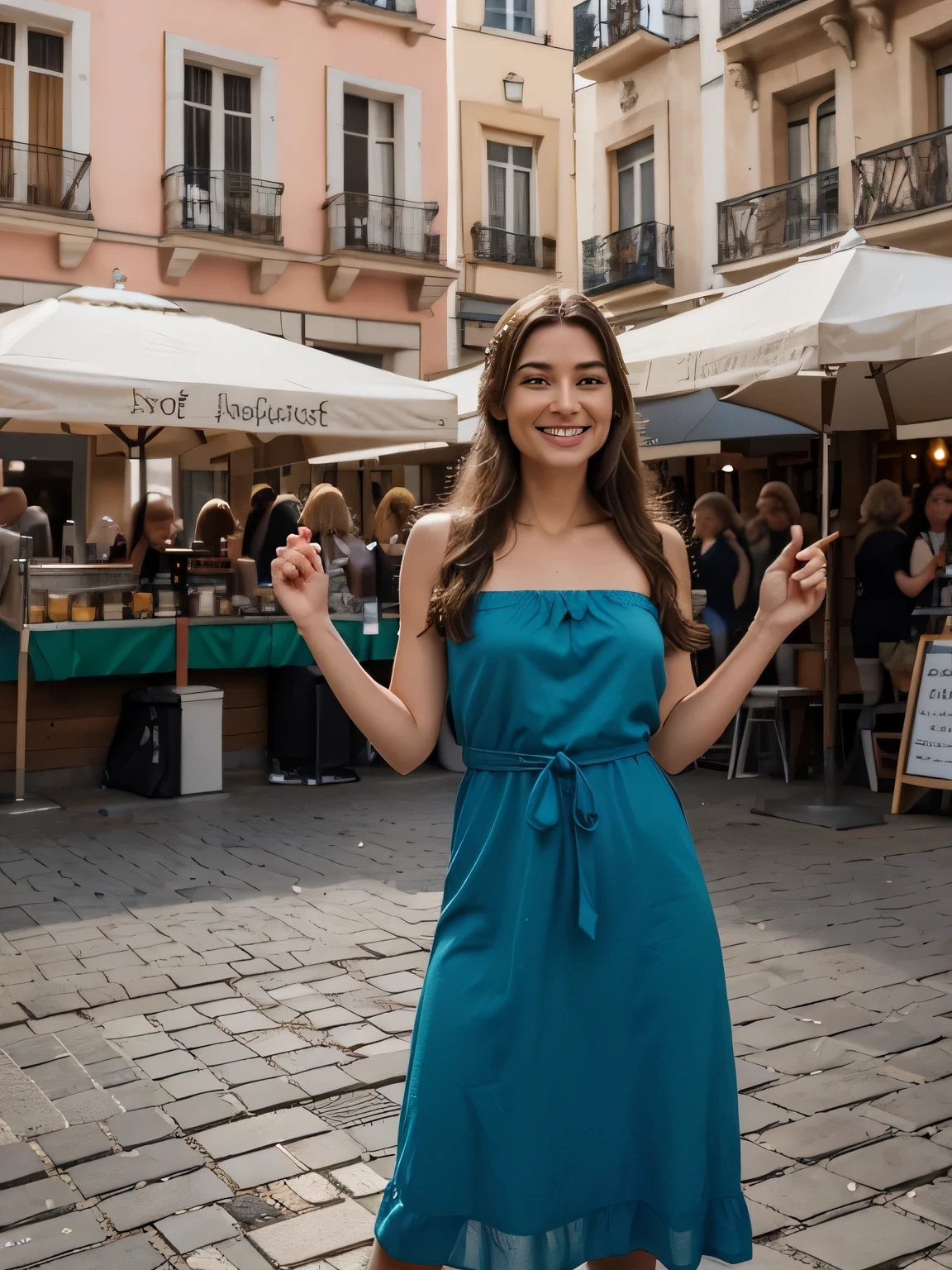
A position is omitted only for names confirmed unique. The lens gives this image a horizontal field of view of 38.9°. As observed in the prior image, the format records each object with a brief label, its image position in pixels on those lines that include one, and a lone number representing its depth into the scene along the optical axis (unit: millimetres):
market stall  7977
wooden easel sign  7717
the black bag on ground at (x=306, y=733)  9305
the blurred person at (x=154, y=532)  9258
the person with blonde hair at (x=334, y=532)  9656
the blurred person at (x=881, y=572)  8617
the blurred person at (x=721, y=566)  9367
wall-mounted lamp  21766
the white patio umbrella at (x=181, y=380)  7781
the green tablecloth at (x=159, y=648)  8359
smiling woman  2082
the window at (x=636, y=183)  20844
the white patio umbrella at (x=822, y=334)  6785
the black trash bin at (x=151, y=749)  8609
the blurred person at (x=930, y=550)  8438
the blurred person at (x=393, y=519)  10398
